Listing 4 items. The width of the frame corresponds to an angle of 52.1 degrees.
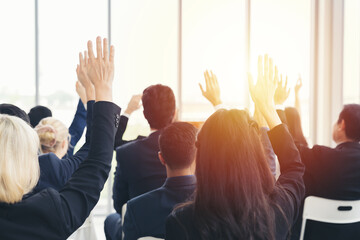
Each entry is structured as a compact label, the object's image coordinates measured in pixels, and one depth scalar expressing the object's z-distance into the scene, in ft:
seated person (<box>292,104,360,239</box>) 8.27
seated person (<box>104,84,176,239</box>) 8.14
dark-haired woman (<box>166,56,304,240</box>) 3.80
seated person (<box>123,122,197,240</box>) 5.81
